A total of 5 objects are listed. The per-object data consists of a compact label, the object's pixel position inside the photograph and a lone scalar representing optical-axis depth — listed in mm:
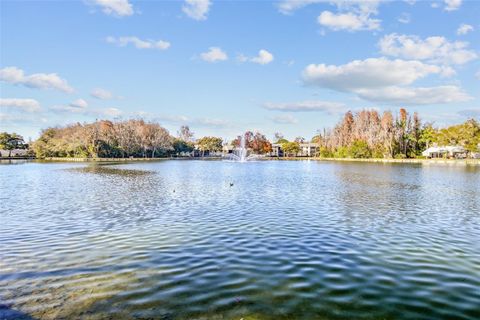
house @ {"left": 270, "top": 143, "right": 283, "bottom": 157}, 163950
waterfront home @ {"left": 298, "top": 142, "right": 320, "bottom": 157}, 159738
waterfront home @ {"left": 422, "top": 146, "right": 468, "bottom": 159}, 80250
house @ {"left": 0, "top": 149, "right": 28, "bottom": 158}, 107250
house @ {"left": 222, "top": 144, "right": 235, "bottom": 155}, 170500
